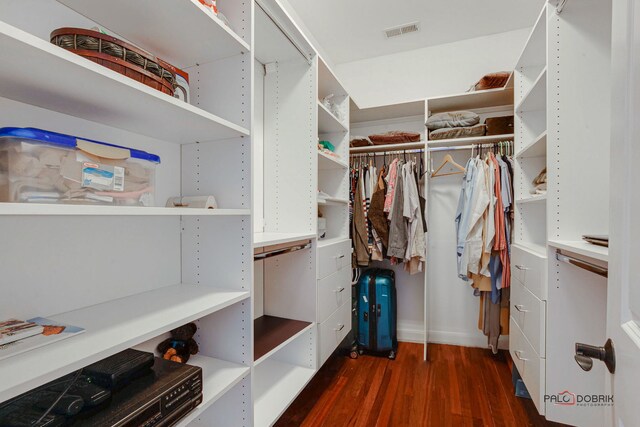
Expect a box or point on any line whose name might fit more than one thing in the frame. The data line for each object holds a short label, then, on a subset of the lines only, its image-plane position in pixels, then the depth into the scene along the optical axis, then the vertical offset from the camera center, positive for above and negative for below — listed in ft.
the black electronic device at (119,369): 2.53 -1.42
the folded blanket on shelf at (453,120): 7.73 +2.40
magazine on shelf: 2.06 -0.95
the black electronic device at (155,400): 2.25 -1.58
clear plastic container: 1.85 +0.29
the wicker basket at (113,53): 2.22 +1.25
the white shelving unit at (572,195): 4.29 +0.23
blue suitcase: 8.05 -2.88
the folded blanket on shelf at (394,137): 8.22 +2.06
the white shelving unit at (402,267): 8.80 -1.78
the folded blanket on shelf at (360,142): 8.51 +1.98
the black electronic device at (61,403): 2.15 -1.44
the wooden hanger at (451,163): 8.16 +1.23
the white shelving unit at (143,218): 2.13 -0.09
